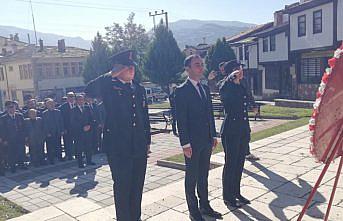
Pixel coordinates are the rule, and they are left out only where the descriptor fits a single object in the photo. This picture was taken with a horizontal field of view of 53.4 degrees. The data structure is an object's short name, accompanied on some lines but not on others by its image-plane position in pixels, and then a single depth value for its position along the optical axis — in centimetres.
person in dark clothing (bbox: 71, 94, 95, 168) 881
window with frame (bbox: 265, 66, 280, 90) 2988
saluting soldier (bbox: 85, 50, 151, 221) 368
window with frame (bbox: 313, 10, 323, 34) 2240
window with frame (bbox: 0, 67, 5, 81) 4297
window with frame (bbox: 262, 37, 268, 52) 3020
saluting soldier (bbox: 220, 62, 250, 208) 479
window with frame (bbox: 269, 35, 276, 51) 2908
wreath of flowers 179
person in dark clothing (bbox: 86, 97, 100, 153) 1022
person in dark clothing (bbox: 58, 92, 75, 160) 920
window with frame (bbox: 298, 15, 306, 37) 2389
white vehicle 3781
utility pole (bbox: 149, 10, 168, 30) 4116
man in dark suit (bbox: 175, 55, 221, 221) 428
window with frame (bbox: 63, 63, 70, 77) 3984
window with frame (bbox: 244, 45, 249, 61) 3394
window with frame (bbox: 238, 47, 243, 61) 3541
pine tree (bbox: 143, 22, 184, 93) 3450
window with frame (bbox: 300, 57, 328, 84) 2359
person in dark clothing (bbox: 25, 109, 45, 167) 919
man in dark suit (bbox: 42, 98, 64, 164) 946
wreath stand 192
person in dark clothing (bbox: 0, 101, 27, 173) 878
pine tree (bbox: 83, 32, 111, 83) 3578
